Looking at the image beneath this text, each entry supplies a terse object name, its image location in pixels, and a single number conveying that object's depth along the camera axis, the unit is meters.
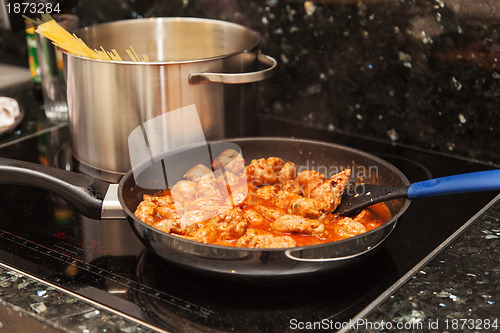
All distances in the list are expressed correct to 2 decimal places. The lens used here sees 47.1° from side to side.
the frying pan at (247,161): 0.78
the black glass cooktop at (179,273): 0.80
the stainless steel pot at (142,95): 1.11
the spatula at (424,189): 0.85
